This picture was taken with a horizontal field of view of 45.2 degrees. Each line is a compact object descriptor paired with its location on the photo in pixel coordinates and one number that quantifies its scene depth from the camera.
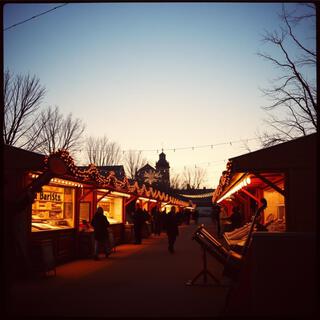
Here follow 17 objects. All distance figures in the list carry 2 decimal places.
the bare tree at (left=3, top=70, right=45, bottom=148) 28.22
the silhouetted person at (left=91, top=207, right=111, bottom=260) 12.92
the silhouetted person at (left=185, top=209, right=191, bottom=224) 44.76
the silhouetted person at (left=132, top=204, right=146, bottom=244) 18.86
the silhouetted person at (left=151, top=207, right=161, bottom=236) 26.32
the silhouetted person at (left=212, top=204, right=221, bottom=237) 23.56
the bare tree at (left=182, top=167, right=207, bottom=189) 89.98
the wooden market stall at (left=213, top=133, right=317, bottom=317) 5.68
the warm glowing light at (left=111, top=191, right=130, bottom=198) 17.80
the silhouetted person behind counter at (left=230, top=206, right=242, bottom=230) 19.06
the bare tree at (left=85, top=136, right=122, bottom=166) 48.08
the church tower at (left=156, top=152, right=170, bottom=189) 78.93
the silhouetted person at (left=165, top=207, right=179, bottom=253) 14.73
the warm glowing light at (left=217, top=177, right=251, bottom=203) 11.99
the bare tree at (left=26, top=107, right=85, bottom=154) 31.75
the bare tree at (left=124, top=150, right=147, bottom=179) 59.26
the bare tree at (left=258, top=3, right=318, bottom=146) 20.57
